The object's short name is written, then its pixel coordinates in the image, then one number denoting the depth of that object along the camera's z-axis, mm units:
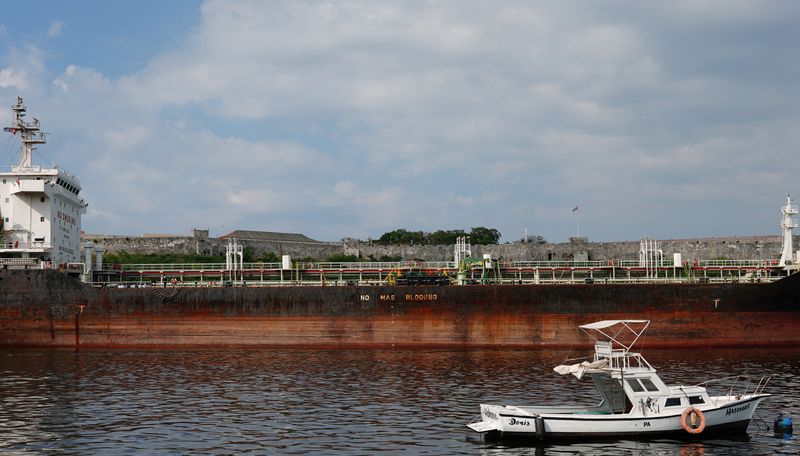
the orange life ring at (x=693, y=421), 21266
